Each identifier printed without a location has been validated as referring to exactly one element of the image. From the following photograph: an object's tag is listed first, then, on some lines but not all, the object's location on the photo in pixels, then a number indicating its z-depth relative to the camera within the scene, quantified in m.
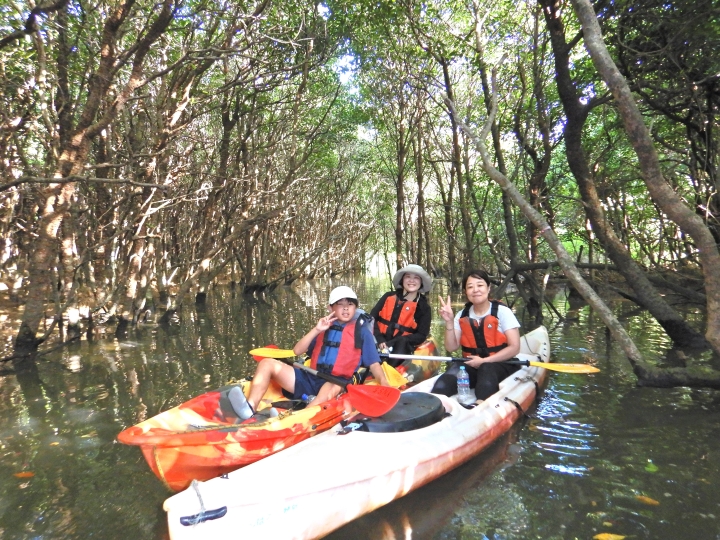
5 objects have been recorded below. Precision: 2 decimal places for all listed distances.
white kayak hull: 2.19
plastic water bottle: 3.97
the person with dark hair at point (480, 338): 4.26
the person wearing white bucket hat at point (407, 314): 5.85
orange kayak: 2.55
